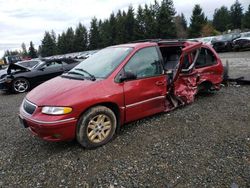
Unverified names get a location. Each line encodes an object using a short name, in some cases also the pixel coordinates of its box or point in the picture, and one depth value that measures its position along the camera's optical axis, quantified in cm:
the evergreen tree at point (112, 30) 5300
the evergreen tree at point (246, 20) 5375
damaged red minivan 338
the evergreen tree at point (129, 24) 4941
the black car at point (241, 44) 1832
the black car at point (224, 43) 2048
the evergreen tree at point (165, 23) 4175
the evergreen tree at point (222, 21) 6462
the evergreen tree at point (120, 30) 5016
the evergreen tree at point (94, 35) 5619
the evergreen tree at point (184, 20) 7147
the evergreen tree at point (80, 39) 5921
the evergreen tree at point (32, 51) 7300
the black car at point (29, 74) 941
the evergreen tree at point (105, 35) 5372
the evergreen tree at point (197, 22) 4278
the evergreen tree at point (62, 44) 6291
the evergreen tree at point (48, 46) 6911
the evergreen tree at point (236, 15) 6366
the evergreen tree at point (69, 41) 6141
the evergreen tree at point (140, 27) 4697
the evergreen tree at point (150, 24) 4336
